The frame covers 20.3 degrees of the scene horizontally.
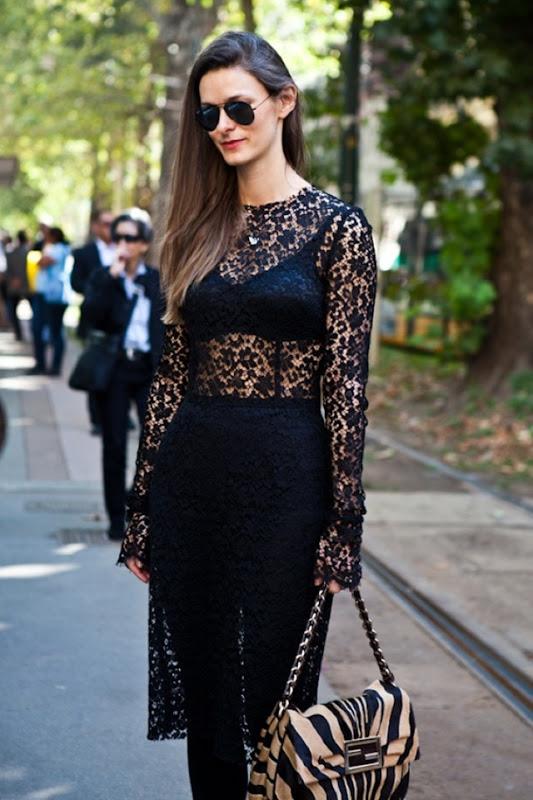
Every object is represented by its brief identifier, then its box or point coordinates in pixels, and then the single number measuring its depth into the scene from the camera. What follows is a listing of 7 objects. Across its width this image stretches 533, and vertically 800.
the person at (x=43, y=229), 19.31
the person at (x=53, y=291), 19.16
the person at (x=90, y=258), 13.12
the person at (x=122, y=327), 8.25
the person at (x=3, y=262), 24.58
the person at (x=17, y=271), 21.95
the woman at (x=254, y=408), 3.16
